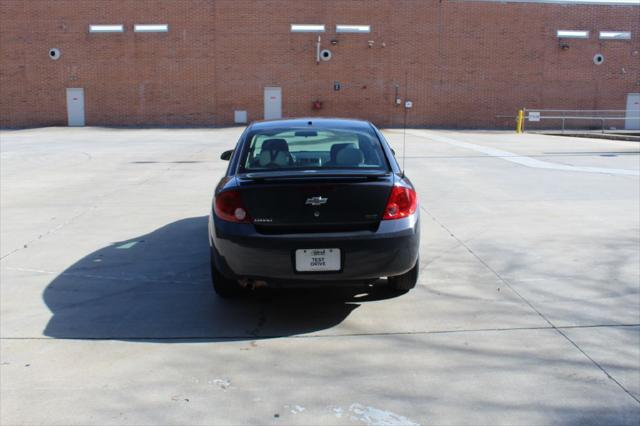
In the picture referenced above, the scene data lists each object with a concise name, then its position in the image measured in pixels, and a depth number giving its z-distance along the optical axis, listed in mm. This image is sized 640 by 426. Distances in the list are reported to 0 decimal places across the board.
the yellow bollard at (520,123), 32512
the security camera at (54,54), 36938
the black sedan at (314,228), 4883
